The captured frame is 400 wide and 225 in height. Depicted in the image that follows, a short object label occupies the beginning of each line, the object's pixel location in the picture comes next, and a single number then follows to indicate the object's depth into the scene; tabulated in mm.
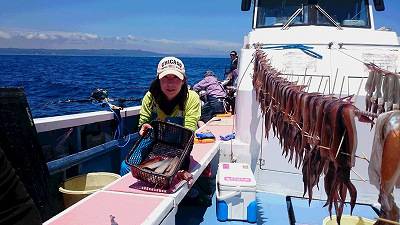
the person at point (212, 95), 10241
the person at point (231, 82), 11336
